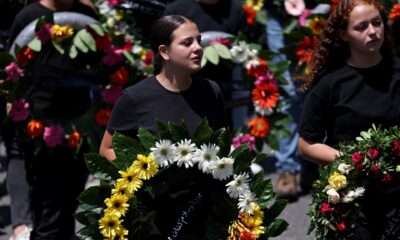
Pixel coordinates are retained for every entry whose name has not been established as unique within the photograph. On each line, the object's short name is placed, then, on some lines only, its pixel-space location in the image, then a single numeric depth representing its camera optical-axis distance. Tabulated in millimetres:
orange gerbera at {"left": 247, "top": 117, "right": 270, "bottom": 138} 11141
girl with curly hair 7590
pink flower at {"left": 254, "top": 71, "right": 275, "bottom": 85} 11148
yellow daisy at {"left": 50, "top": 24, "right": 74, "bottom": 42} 10203
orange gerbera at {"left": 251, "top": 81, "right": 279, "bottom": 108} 11180
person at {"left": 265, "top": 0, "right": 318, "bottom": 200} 13336
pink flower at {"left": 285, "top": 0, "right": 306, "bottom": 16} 12445
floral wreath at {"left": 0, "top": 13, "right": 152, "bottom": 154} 10250
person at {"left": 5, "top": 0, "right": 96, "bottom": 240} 10398
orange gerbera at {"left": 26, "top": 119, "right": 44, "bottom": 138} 10352
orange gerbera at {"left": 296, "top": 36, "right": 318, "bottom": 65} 11555
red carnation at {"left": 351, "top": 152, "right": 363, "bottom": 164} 7086
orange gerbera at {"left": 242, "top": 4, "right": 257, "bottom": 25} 12023
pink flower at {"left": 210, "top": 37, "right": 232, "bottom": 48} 10518
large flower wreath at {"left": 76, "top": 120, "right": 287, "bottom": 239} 7055
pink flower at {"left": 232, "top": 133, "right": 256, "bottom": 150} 10891
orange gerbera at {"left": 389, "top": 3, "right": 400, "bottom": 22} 10383
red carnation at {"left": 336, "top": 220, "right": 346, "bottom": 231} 6965
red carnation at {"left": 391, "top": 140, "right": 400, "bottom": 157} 7137
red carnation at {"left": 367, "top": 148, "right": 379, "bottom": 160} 7085
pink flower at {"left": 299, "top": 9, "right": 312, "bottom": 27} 12039
